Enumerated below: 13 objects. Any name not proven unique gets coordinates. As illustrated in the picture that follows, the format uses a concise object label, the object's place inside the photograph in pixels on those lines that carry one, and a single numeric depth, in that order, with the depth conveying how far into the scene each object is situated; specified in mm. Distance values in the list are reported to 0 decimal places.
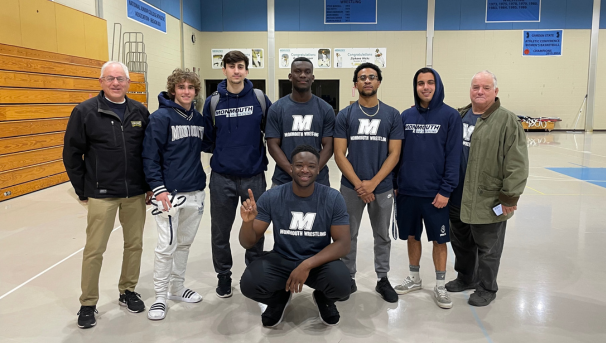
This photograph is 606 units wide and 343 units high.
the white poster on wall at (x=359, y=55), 17500
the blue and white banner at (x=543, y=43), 17203
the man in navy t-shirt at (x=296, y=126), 3148
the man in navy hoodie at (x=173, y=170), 2957
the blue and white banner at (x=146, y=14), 11781
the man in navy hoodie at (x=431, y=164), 3141
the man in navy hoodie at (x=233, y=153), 3199
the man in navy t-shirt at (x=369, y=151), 3195
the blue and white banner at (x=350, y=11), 17172
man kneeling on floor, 2699
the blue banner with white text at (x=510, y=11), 16969
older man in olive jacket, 3027
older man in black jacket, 2838
